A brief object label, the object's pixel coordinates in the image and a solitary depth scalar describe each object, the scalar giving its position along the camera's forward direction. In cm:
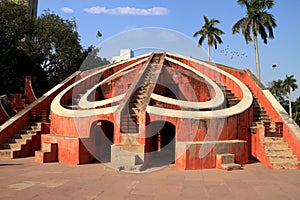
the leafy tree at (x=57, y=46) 1952
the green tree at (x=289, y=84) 3972
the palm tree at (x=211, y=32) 2684
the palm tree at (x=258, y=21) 1884
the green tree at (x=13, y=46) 1528
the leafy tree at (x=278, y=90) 4071
